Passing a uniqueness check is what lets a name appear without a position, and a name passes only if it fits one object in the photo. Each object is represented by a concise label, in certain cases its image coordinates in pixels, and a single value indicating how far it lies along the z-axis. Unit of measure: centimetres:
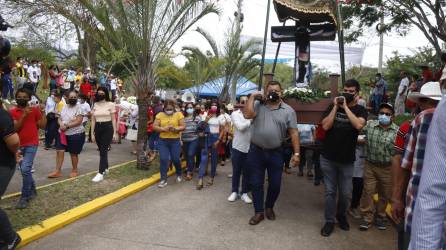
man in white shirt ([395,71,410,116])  1378
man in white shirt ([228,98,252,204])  639
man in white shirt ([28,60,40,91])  1762
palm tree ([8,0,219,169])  738
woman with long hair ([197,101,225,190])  754
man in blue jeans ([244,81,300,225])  518
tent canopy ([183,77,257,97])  1918
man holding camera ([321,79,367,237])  482
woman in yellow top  717
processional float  590
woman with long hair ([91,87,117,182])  714
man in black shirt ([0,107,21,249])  383
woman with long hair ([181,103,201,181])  766
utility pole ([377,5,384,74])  2166
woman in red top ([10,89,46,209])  540
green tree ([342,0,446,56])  1169
